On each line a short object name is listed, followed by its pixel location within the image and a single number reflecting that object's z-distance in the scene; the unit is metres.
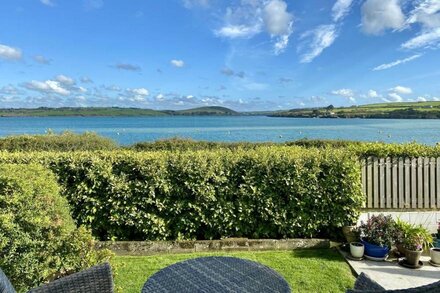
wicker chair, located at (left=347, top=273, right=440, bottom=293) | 2.03
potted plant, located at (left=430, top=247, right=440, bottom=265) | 4.76
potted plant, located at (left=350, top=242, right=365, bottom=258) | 5.03
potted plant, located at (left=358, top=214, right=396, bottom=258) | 4.98
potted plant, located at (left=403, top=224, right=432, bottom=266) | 4.71
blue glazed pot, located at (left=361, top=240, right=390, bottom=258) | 4.96
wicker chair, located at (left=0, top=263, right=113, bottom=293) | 2.22
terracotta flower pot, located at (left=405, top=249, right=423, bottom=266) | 4.69
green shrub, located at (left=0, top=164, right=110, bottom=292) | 3.29
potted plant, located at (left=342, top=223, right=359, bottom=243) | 5.54
